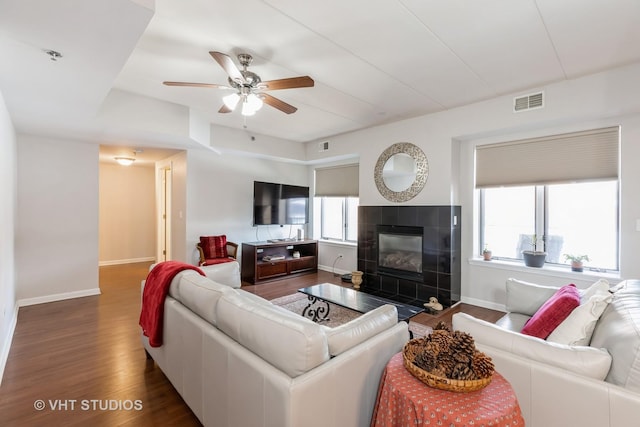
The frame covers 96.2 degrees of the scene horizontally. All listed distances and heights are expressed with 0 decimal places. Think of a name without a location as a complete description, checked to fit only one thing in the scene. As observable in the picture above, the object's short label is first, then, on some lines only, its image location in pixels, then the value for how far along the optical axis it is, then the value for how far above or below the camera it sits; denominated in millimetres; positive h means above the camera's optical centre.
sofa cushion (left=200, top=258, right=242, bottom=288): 3092 -698
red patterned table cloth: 1058 -751
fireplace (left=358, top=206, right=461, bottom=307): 4051 -650
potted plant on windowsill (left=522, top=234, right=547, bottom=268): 3546 -565
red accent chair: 4762 -690
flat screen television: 5496 +132
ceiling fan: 2400 +1131
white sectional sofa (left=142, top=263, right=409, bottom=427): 1212 -730
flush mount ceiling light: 5573 +981
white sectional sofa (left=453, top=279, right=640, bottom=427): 1152 -711
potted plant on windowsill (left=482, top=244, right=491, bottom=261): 4047 -613
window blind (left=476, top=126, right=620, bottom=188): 3184 +636
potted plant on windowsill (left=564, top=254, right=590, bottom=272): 3322 -591
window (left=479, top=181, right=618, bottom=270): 3262 -119
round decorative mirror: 4378 +625
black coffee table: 2883 -990
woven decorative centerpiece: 1165 -665
